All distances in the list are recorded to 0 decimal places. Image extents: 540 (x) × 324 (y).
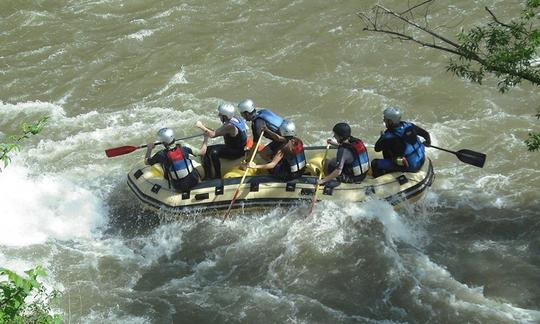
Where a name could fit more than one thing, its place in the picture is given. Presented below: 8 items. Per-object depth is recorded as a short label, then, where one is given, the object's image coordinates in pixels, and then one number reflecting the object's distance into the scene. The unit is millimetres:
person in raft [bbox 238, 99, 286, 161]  18281
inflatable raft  17437
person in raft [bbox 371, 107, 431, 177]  17375
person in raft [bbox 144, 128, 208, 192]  17891
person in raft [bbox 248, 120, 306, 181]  17437
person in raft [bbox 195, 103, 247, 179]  18406
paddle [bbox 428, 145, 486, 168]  18125
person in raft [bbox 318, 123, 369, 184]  17297
